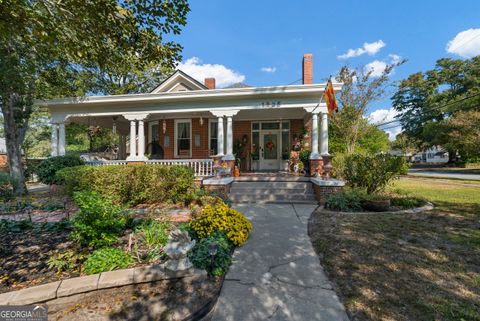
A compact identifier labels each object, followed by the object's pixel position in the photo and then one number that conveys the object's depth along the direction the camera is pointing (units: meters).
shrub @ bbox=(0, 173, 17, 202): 7.94
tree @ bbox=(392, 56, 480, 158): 23.94
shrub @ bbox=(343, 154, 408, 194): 7.14
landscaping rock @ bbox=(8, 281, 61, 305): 2.20
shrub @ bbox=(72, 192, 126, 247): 3.09
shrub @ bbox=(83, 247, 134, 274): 2.71
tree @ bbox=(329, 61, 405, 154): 14.79
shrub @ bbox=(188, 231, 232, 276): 2.84
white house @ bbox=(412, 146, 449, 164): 44.53
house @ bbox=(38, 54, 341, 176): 9.04
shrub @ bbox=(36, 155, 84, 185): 8.95
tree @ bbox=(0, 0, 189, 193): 3.44
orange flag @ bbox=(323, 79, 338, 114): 7.76
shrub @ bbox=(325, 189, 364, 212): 6.49
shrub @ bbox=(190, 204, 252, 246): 3.83
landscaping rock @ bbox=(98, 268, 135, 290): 2.43
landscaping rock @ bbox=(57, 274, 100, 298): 2.31
